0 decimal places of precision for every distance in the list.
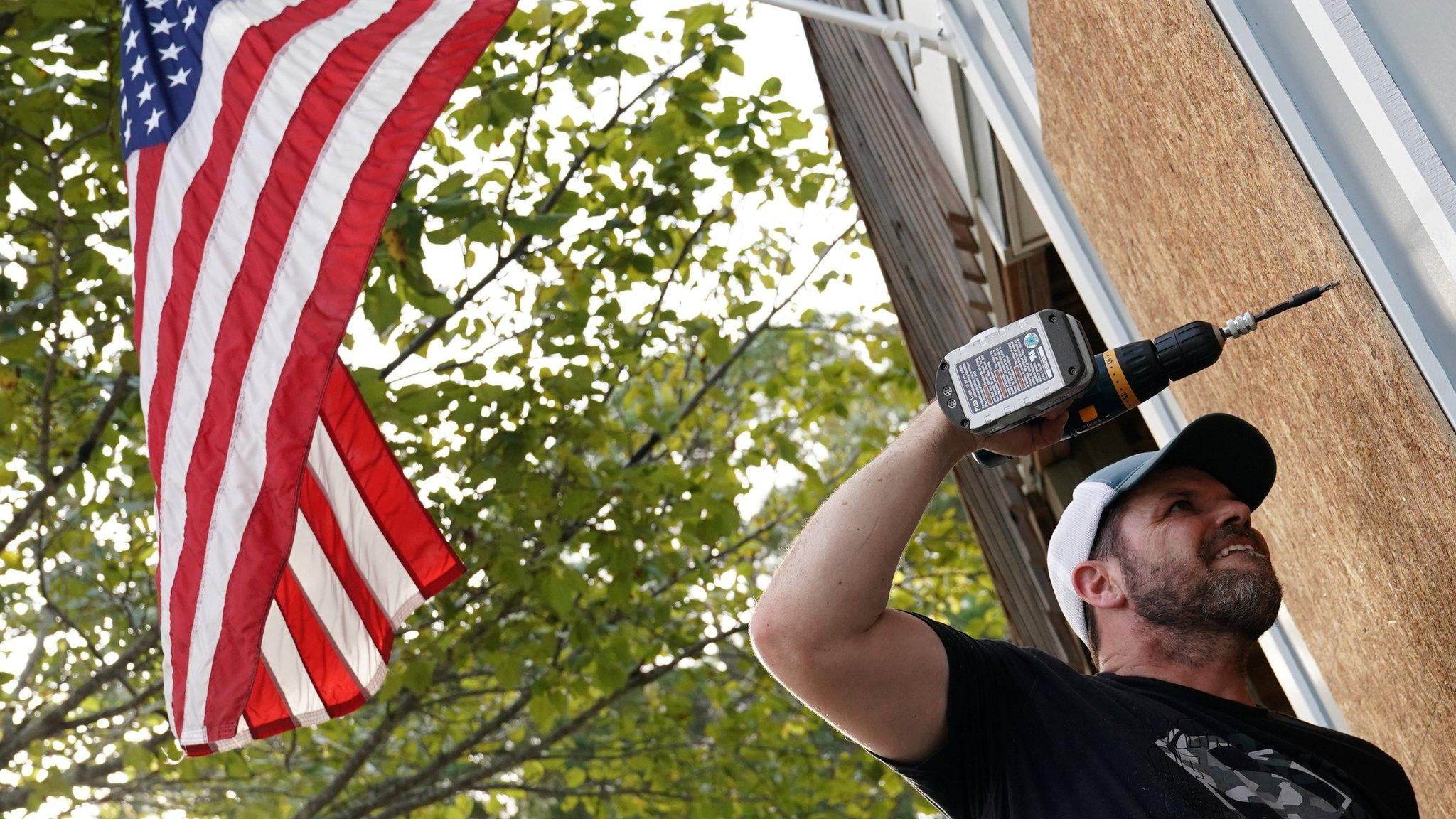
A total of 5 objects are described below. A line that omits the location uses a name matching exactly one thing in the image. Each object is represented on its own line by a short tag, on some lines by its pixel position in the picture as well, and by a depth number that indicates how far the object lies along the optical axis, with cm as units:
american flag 324
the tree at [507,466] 536
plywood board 186
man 192
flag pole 407
